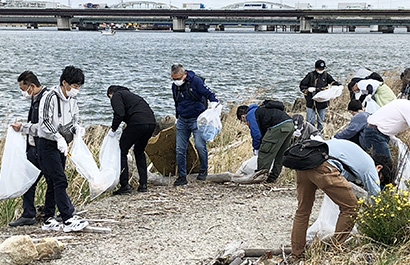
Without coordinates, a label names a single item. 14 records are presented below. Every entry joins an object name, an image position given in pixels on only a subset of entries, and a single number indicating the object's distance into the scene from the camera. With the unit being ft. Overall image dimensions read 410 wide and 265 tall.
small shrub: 17.85
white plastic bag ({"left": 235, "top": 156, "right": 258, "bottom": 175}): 29.66
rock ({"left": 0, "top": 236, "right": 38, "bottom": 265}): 18.98
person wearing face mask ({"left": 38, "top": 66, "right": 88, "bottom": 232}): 21.47
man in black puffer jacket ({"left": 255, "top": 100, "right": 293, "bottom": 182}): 28.55
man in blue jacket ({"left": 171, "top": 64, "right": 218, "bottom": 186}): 28.25
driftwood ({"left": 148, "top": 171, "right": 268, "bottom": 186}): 29.01
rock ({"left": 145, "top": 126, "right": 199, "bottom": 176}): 30.71
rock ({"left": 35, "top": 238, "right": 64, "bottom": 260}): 19.56
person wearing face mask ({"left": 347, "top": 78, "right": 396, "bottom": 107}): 31.48
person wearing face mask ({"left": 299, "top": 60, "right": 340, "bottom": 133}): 38.68
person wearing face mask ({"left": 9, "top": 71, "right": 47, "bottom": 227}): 22.07
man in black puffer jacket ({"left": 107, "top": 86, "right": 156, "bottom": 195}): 27.09
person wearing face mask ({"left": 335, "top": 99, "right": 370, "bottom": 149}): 25.40
